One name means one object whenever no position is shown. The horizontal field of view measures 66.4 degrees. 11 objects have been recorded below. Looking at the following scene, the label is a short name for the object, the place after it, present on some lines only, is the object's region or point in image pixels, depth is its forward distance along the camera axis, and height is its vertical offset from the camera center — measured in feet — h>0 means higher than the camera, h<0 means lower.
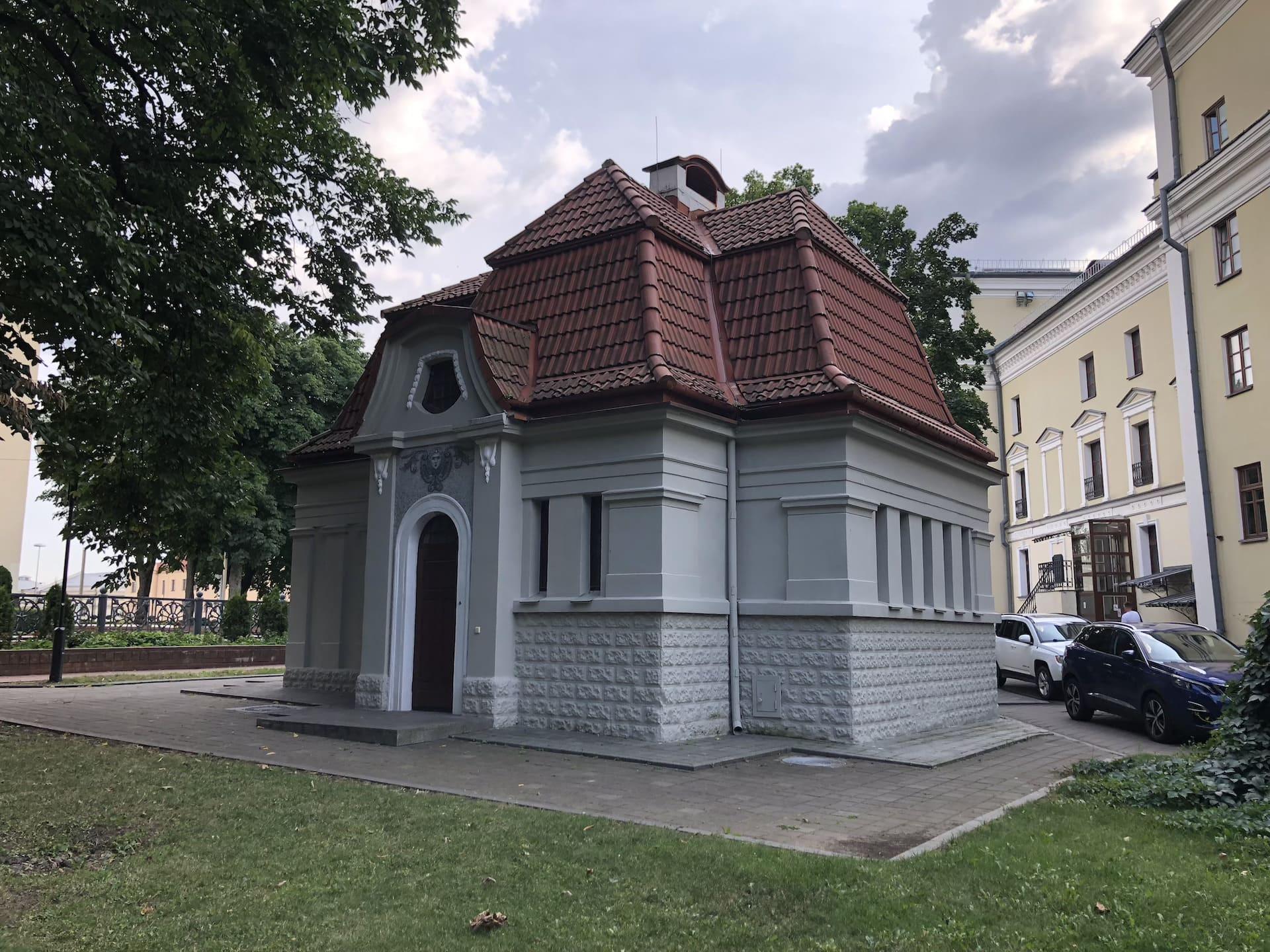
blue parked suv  46.70 -2.92
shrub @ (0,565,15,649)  85.30 +0.04
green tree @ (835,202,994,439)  96.12 +33.87
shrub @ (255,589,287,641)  111.04 -0.26
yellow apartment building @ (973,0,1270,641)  80.79 +26.68
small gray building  45.60 +6.05
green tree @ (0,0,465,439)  34.47 +20.62
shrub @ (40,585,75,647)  88.07 +0.05
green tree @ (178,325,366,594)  115.55 +21.12
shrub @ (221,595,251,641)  105.50 -0.40
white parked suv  75.00 -2.34
